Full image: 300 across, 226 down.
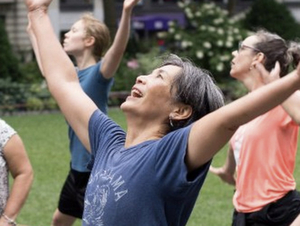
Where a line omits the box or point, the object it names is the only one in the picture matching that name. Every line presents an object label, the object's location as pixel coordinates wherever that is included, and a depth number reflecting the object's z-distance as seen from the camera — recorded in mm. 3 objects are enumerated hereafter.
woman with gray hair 3061
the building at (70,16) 34500
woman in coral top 5414
